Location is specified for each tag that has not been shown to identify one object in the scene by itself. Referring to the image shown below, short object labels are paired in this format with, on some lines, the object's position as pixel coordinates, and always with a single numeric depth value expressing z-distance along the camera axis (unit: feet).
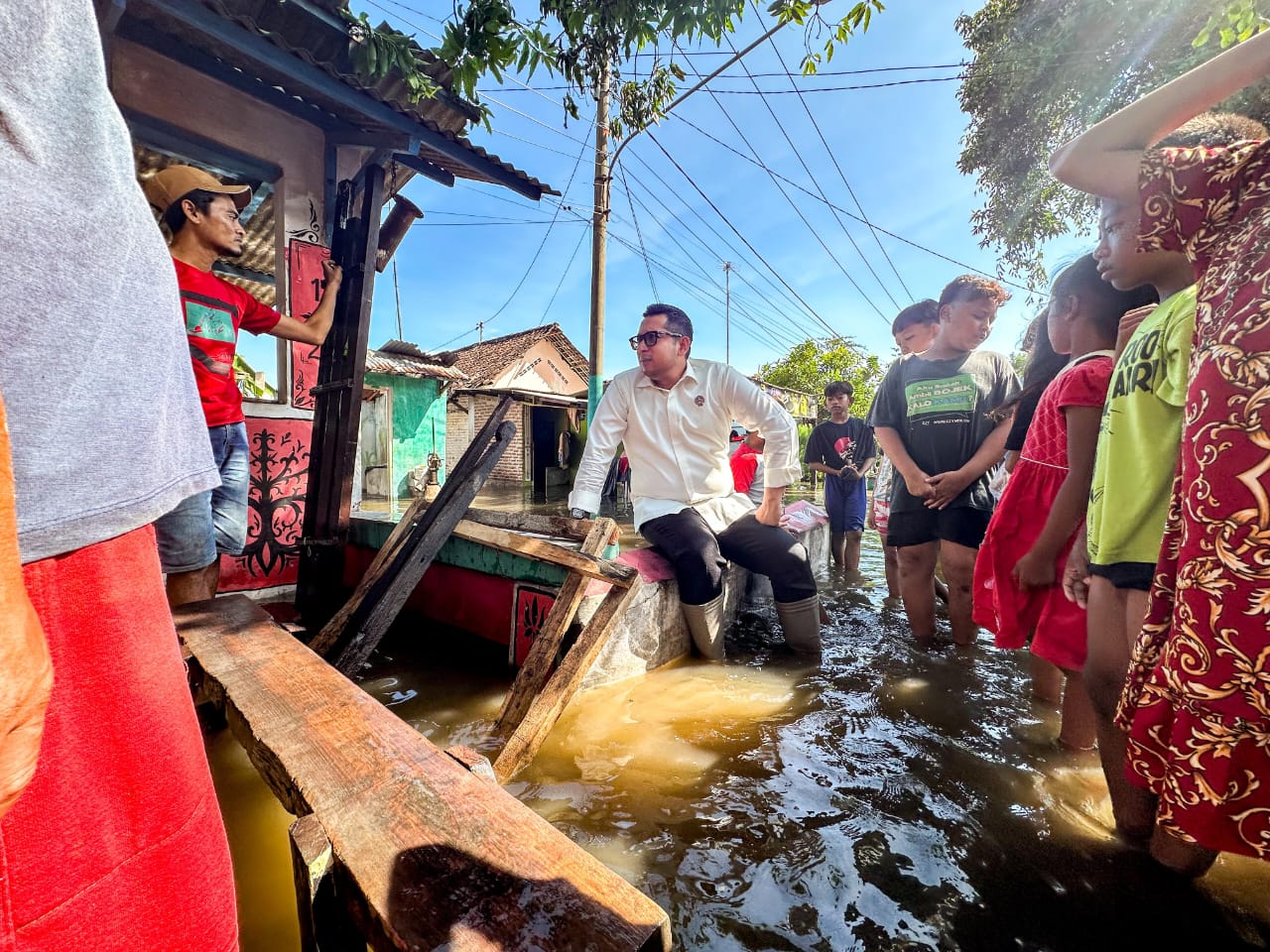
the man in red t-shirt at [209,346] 6.52
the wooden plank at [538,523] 8.39
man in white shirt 9.16
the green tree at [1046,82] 19.97
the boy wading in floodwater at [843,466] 16.61
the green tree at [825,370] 72.13
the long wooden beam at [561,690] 5.99
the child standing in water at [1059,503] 5.46
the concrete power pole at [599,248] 25.76
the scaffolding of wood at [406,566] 8.07
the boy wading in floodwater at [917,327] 11.23
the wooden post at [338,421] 10.82
